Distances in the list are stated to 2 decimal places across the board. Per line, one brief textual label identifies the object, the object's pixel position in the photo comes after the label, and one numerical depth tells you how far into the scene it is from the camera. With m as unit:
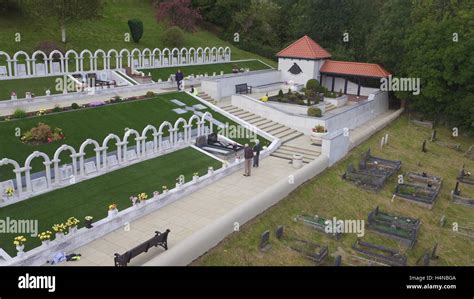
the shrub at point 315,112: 29.45
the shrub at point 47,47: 33.14
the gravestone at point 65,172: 17.27
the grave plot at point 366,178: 22.17
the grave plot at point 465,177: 25.00
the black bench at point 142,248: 12.16
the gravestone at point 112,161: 19.25
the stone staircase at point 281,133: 24.97
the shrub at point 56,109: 22.78
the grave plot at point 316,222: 17.02
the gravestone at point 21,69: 28.58
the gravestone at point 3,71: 27.73
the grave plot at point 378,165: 24.41
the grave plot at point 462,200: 21.95
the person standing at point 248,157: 20.44
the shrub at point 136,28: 45.78
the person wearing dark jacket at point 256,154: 22.23
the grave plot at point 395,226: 17.27
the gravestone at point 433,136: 33.06
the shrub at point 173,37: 46.53
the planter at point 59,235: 13.33
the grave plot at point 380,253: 15.09
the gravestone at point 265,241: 15.23
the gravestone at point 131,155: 20.20
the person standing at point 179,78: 31.95
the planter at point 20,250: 12.48
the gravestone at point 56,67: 30.23
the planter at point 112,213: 15.14
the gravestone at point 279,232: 16.16
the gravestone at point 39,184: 16.25
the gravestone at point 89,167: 18.13
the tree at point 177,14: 47.62
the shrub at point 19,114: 20.85
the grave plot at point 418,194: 20.95
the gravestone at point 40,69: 29.41
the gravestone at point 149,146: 21.36
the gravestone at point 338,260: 14.41
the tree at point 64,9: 35.08
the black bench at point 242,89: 35.45
